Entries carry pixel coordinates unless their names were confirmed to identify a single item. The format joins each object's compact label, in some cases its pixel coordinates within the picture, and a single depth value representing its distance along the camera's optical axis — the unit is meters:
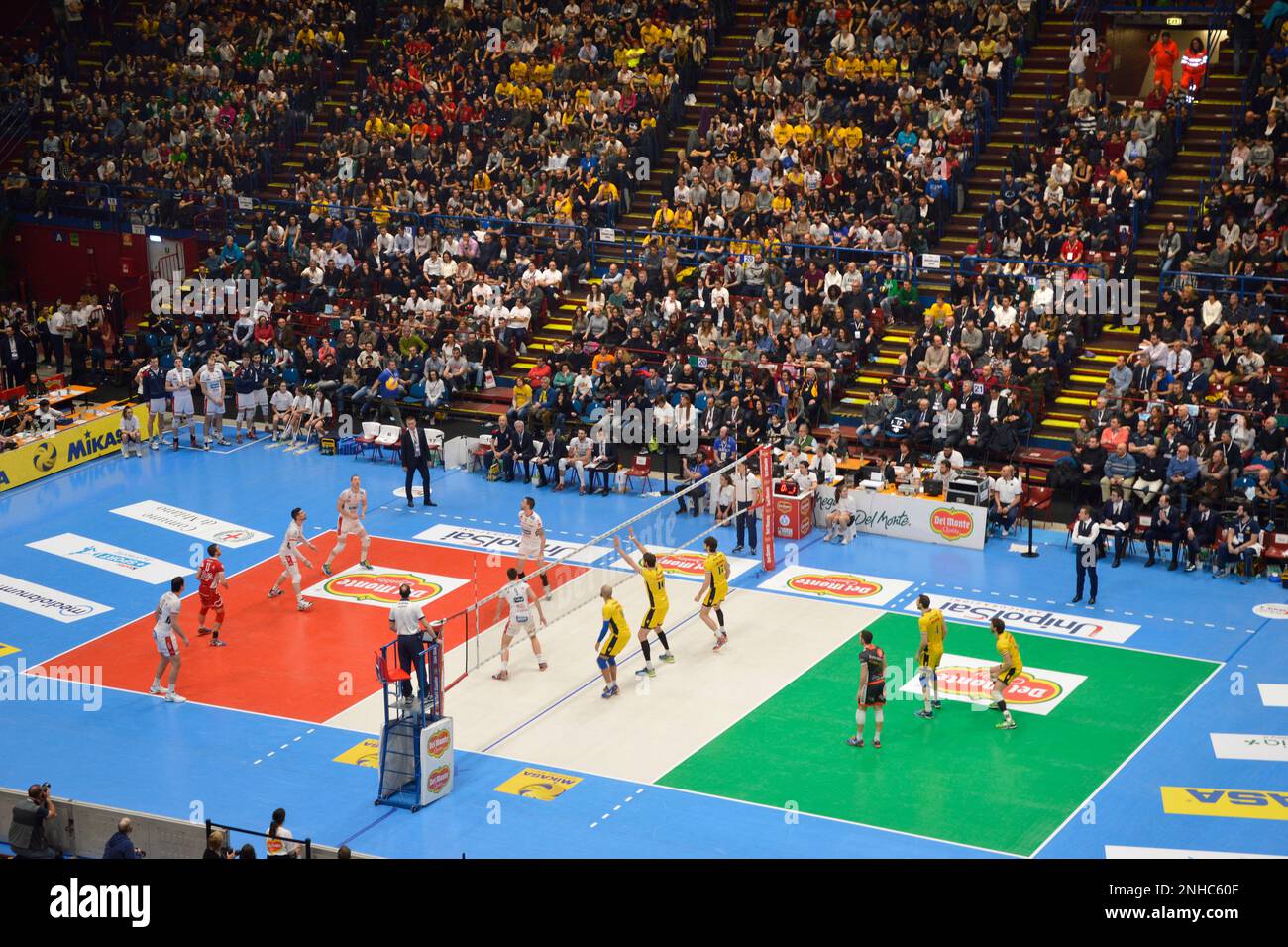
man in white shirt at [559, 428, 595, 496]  33.31
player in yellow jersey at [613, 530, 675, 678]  23.34
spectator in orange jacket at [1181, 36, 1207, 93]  38.53
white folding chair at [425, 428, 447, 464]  35.53
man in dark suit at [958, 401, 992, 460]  31.64
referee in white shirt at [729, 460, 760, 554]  29.84
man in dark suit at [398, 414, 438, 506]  31.86
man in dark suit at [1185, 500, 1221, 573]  28.23
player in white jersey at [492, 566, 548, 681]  23.05
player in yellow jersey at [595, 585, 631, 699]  22.20
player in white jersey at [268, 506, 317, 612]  26.55
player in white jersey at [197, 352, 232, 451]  36.66
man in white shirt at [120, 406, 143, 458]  36.41
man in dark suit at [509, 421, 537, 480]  34.03
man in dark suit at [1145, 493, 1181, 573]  28.53
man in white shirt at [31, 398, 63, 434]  35.53
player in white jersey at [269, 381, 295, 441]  37.59
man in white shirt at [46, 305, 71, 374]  42.12
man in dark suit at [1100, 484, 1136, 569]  28.72
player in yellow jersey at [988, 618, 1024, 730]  21.40
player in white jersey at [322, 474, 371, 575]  28.17
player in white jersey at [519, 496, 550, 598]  26.50
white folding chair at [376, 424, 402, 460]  35.66
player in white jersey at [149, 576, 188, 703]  22.69
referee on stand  20.20
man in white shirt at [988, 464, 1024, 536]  29.86
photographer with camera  17.47
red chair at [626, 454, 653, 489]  33.19
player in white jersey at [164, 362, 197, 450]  36.59
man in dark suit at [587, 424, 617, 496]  33.22
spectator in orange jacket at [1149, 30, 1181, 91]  38.25
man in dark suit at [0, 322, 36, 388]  40.59
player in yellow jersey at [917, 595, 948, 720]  21.61
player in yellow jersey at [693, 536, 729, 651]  24.61
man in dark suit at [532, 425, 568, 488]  33.81
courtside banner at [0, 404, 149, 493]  34.03
